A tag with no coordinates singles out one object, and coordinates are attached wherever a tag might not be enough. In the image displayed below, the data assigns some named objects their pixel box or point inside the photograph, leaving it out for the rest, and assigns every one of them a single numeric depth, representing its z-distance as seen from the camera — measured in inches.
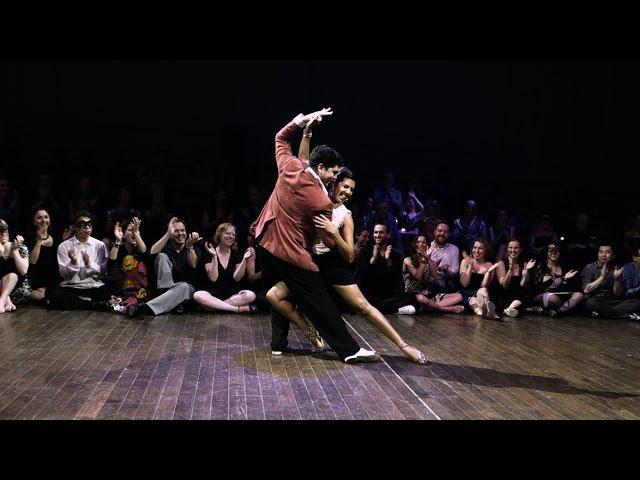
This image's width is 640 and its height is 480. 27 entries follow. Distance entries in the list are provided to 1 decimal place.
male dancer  168.4
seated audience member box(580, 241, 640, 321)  271.1
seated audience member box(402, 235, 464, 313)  266.7
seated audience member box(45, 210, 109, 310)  247.9
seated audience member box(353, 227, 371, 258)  269.6
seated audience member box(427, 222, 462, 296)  273.1
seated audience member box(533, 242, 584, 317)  273.0
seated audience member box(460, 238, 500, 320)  266.4
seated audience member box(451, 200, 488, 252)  308.8
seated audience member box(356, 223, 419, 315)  265.7
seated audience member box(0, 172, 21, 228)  279.6
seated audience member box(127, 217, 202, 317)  247.3
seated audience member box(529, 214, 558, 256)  304.2
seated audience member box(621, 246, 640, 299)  274.4
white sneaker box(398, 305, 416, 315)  263.9
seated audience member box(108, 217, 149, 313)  251.1
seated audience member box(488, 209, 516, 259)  315.0
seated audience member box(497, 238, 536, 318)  267.4
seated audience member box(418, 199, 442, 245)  311.1
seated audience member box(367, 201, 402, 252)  302.5
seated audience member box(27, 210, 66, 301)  256.4
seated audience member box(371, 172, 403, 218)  327.9
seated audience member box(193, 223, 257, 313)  250.7
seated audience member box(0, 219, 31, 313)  243.9
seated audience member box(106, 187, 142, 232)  271.0
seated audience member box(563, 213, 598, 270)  296.8
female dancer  169.8
